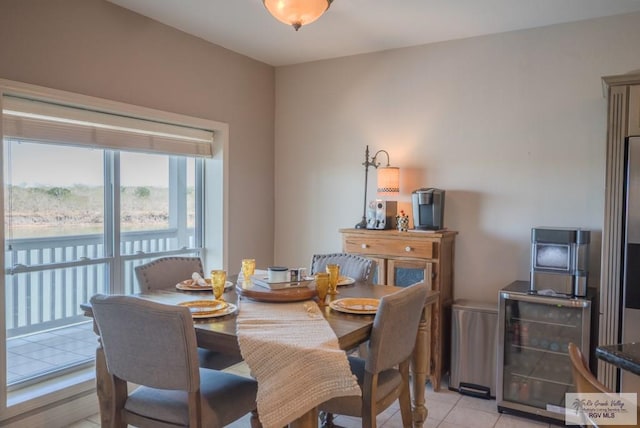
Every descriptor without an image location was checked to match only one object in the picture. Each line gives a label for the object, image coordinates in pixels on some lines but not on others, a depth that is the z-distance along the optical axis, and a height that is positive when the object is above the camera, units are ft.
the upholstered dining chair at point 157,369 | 5.89 -2.14
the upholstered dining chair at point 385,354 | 6.53 -2.17
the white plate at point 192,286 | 8.76 -1.53
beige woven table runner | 5.58 -2.02
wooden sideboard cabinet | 11.28 -1.38
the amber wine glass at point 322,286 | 7.65 -1.31
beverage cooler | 9.76 -3.04
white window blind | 8.86 +1.61
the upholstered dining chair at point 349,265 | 10.07 -1.29
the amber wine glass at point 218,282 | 7.79 -1.28
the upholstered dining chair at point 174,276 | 8.61 -1.43
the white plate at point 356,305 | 7.12 -1.57
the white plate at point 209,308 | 6.87 -1.57
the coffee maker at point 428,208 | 11.71 -0.05
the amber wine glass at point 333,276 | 8.15 -1.22
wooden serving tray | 7.75 -1.47
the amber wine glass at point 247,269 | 8.89 -1.21
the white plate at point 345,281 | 9.19 -1.48
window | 9.26 -0.26
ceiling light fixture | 7.34 +3.08
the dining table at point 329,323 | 6.20 -1.70
